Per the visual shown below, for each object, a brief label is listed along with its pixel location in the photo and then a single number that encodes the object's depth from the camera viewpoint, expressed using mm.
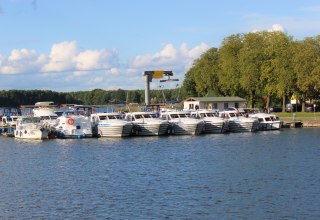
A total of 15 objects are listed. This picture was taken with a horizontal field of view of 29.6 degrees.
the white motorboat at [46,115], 99750
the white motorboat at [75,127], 90500
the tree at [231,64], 134750
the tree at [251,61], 128250
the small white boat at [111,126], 88312
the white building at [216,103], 129125
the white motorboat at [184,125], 91312
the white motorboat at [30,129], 90875
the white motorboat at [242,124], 95812
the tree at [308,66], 112750
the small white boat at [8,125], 106969
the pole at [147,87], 134000
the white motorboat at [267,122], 99688
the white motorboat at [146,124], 89588
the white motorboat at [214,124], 94438
